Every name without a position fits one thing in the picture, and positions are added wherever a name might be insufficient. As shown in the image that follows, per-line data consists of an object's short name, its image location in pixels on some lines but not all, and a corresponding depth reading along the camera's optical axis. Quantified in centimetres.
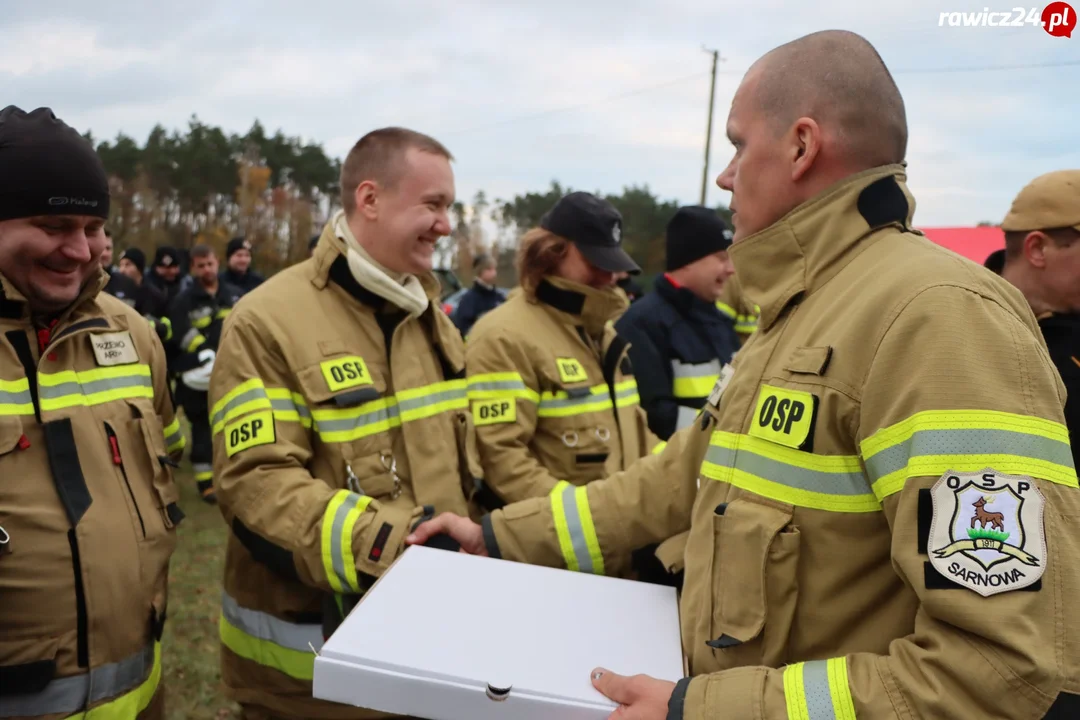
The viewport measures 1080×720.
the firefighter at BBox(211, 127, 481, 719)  246
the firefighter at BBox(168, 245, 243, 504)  773
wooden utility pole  2731
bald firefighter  127
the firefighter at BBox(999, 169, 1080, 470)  288
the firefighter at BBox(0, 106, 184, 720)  208
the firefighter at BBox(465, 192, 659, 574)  334
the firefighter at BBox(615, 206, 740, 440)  461
